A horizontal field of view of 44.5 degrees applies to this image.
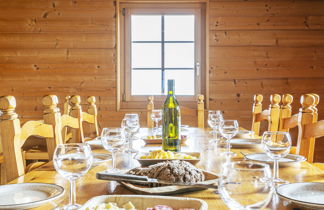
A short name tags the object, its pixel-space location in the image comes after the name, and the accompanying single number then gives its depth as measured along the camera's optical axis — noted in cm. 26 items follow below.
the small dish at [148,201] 70
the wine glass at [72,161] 79
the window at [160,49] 391
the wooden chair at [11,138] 117
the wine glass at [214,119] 189
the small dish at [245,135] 206
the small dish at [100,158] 127
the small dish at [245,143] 169
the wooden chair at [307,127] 160
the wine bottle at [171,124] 161
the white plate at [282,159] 124
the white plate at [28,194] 79
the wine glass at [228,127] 149
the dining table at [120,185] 83
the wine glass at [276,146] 102
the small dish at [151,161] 114
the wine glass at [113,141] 113
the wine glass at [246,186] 53
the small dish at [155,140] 188
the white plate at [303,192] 80
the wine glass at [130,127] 156
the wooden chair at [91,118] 247
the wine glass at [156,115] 232
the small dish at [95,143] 171
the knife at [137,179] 87
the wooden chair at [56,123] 157
